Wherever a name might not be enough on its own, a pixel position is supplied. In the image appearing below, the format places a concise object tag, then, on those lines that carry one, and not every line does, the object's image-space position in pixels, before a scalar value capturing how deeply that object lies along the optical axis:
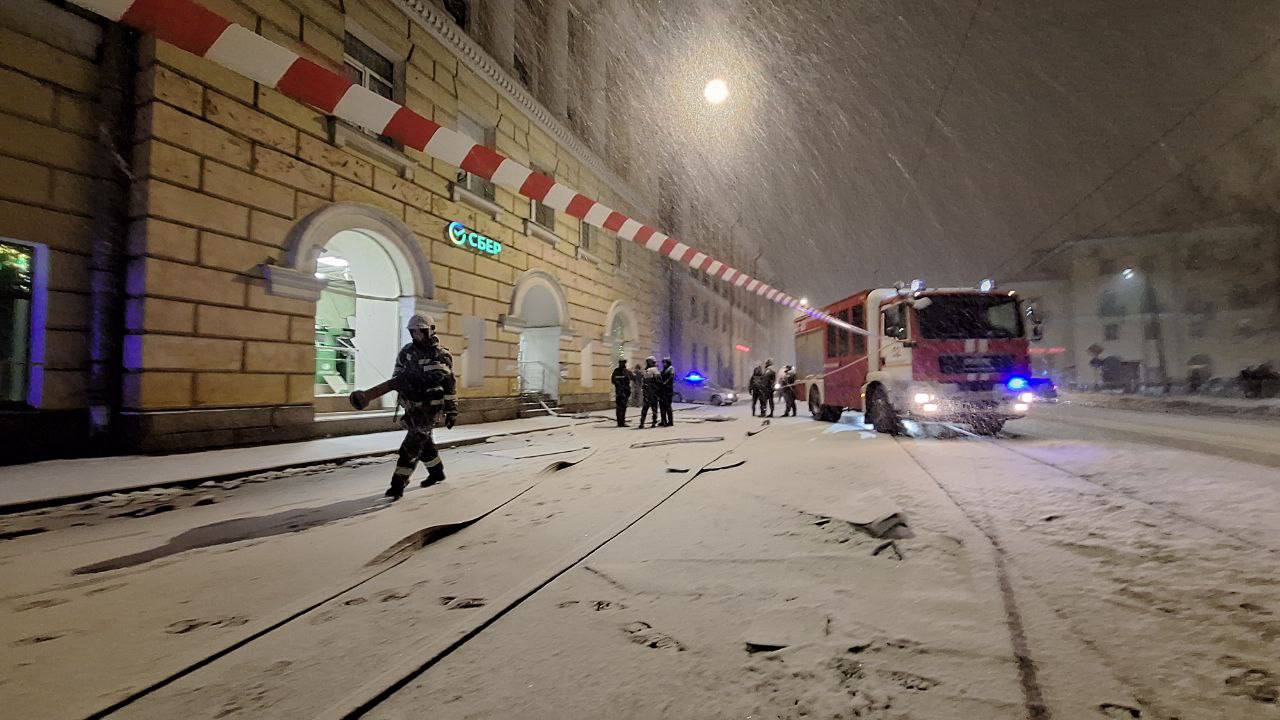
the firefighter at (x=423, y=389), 5.31
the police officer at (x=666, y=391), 12.48
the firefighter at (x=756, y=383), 16.34
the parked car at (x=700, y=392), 22.95
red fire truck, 8.94
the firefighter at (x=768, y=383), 15.92
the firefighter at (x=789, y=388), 16.50
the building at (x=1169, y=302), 33.34
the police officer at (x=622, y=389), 12.67
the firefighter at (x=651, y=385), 12.43
